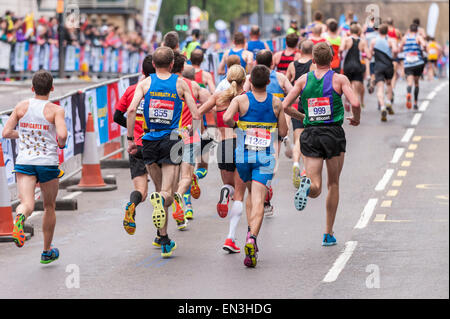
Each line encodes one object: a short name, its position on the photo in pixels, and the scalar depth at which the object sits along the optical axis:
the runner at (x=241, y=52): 19.67
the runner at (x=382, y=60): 24.03
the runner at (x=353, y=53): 22.84
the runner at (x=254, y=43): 21.08
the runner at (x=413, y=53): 26.12
